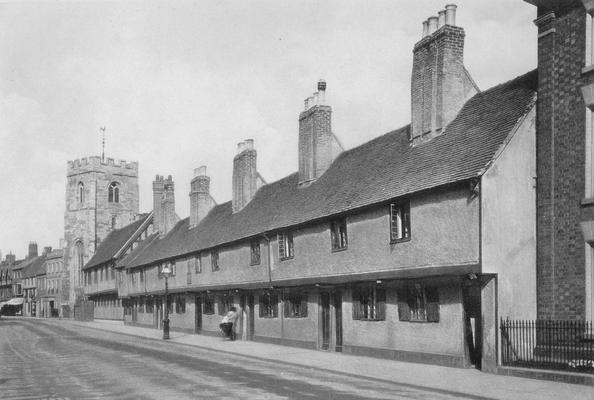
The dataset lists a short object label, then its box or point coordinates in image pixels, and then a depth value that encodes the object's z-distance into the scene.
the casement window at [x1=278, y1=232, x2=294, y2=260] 27.56
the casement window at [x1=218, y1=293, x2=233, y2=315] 33.81
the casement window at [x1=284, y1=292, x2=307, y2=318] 26.11
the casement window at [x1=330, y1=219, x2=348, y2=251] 23.61
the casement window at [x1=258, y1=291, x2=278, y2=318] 28.75
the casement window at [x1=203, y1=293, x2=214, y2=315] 36.44
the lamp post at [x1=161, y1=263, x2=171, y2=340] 33.59
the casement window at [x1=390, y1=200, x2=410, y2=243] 20.31
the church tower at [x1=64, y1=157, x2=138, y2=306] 83.56
